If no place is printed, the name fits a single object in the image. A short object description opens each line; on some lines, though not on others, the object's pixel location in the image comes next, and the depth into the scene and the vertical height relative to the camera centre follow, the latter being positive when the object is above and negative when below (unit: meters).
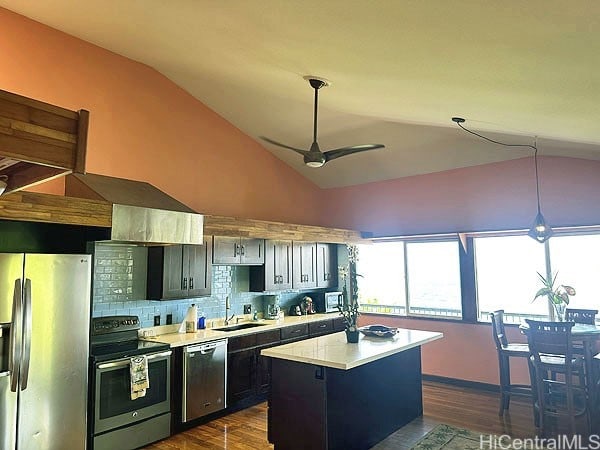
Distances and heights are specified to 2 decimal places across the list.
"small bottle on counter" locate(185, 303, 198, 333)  4.74 -0.65
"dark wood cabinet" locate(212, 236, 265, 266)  4.97 +0.14
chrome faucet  5.29 -0.73
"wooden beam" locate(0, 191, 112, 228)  3.00 +0.42
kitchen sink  5.05 -0.80
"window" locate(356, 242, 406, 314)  6.50 -0.29
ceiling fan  3.60 +0.93
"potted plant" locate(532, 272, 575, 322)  4.48 -0.42
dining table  4.00 -0.96
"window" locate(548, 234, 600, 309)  4.98 -0.09
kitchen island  3.33 -1.13
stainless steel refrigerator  2.99 -0.64
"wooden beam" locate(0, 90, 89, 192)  0.84 +0.27
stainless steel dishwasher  4.21 -1.20
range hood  3.66 +0.46
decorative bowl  4.17 -0.72
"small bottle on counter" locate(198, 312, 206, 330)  4.95 -0.71
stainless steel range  3.54 -1.12
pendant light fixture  4.39 +0.28
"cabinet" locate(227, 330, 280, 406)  4.68 -1.20
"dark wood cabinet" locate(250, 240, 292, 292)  5.53 -0.12
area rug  3.72 -1.65
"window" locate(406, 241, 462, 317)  5.96 -0.29
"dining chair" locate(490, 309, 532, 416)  4.52 -1.04
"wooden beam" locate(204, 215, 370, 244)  4.73 +0.39
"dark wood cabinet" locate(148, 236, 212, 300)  4.40 -0.10
